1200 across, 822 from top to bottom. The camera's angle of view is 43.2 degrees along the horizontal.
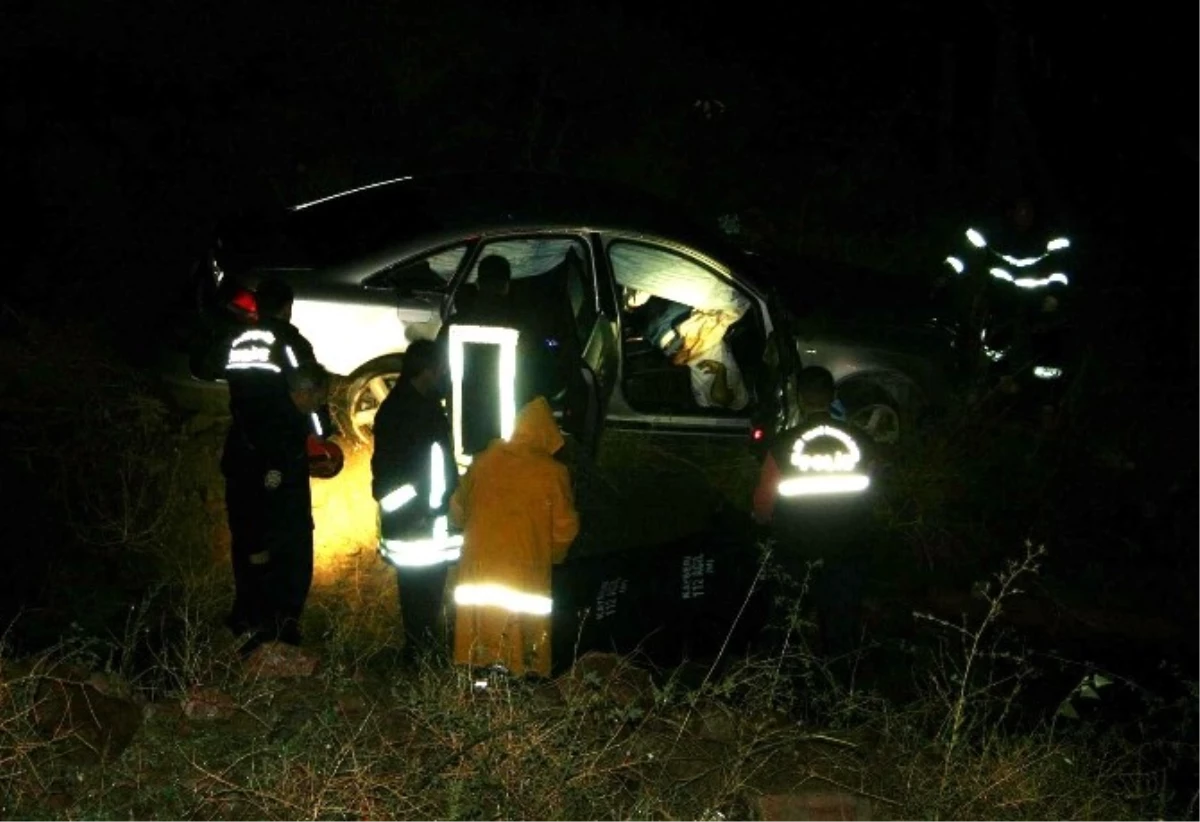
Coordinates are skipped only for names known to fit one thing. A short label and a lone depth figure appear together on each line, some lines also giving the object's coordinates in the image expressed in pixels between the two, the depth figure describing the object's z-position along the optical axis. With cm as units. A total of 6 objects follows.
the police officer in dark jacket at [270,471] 633
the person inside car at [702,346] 880
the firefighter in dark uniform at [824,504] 673
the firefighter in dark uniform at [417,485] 625
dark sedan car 789
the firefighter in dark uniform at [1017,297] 1007
